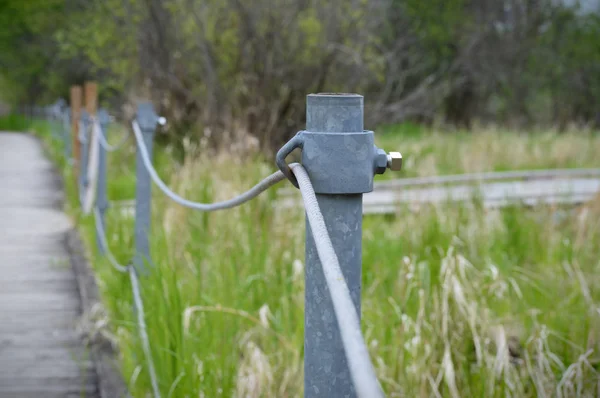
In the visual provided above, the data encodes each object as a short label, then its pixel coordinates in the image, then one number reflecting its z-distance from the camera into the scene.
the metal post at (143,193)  4.16
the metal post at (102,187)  6.55
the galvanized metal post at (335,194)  1.67
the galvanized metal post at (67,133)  14.54
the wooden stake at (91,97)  9.60
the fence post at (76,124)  11.05
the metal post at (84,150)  9.02
